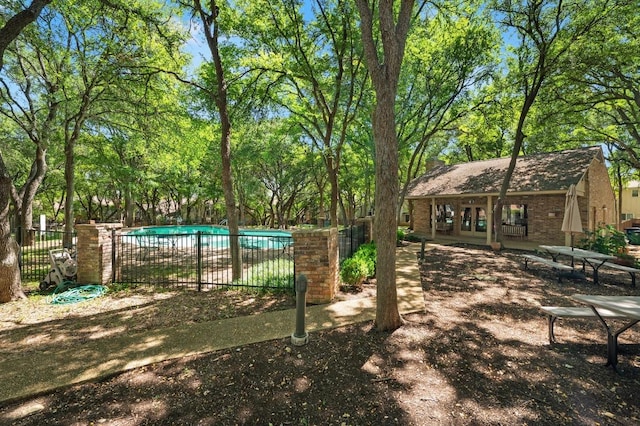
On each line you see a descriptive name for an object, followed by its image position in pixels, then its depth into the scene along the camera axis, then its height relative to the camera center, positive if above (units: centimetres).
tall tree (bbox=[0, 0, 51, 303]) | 536 -44
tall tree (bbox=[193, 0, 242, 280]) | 687 +180
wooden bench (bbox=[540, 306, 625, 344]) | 381 -149
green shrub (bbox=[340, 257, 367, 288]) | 658 -145
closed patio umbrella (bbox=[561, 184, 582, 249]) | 822 -30
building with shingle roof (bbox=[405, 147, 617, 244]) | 1372 +73
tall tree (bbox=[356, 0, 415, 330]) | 400 +94
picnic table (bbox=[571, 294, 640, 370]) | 327 -125
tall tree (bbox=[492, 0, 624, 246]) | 1041 +685
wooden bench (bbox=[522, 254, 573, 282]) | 716 -153
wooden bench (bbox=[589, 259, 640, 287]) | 659 -153
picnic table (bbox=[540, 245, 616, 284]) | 723 -131
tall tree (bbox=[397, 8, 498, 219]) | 1073 +606
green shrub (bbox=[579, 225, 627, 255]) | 955 -129
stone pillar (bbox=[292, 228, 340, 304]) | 540 -93
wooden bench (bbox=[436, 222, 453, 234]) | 1848 -113
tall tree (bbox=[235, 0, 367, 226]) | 883 +555
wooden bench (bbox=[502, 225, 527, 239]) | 1539 -126
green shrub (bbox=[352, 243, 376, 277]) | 757 -130
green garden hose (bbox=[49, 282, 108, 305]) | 579 -163
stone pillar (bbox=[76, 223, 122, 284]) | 665 -82
